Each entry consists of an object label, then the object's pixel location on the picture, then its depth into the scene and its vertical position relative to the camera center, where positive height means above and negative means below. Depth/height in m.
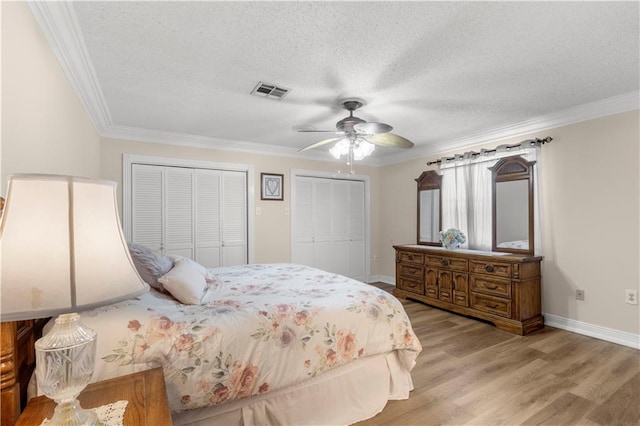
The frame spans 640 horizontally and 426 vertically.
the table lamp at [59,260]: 0.70 -0.11
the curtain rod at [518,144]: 3.52 +0.87
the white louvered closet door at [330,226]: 5.12 -0.17
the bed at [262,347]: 1.45 -0.72
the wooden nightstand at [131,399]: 0.96 -0.66
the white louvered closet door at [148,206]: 3.87 +0.14
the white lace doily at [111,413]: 0.95 -0.65
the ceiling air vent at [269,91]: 2.63 +1.14
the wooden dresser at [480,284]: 3.30 -0.85
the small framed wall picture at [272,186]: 4.74 +0.48
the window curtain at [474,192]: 3.65 +0.33
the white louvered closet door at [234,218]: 4.45 -0.02
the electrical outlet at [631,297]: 2.91 -0.79
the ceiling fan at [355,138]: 2.81 +0.75
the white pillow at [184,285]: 1.89 -0.44
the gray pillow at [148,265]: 1.94 -0.32
